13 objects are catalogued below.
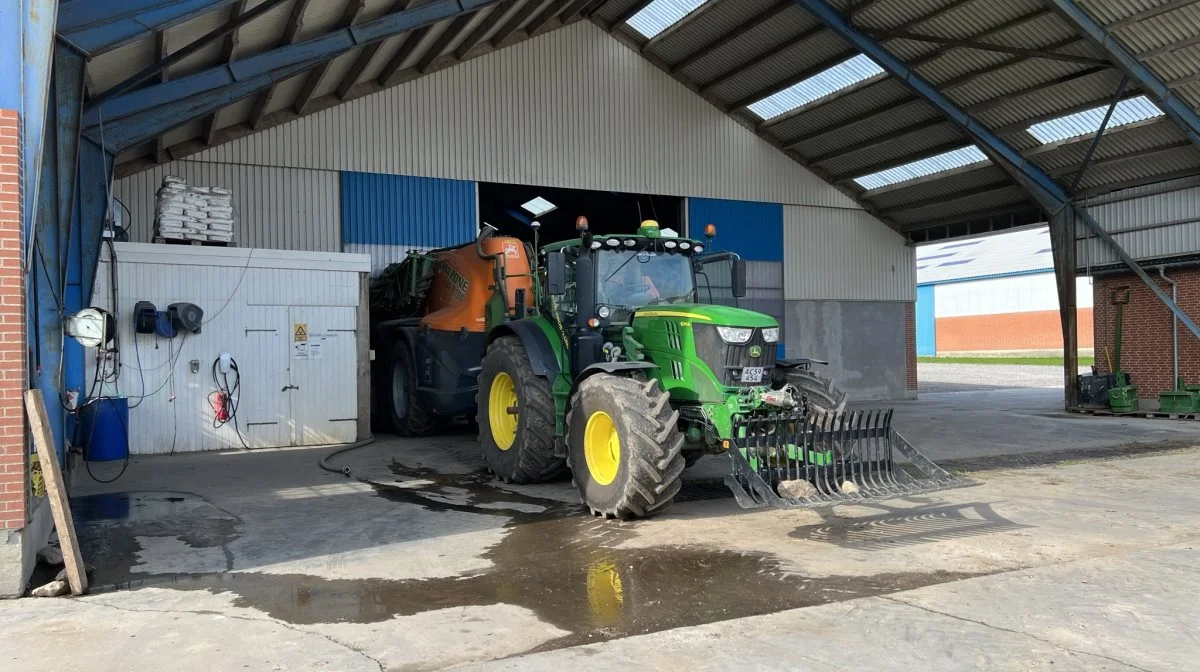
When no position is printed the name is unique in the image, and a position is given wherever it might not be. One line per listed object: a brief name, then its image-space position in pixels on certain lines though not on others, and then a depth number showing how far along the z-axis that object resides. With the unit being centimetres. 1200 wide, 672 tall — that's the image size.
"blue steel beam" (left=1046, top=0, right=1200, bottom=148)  1472
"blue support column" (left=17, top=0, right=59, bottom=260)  577
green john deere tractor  716
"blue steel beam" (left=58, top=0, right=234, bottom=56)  766
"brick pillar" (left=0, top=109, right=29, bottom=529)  551
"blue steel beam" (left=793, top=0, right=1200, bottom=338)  1698
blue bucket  1109
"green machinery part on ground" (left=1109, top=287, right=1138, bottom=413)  1822
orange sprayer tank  1248
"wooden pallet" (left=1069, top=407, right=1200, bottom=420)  1708
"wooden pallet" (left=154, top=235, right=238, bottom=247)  1257
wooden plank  559
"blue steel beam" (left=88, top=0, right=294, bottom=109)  993
